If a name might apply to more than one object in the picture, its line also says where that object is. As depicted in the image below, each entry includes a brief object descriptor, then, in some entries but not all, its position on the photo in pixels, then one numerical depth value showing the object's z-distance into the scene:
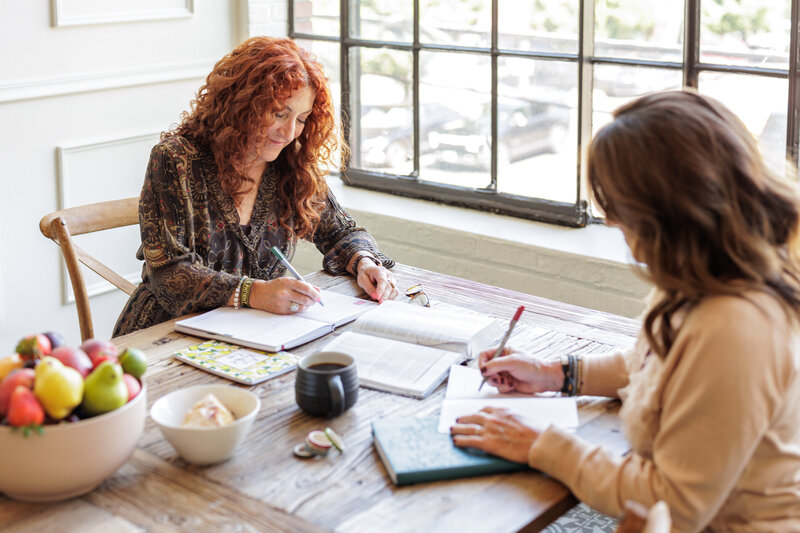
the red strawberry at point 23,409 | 1.14
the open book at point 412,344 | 1.62
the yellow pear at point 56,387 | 1.15
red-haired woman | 1.97
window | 2.48
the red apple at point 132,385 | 1.26
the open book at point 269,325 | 1.76
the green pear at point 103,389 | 1.19
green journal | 1.29
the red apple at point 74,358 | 1.20
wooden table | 1.19
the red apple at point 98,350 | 1.26
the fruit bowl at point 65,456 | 1.17
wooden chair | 2.22
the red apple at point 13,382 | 1.16
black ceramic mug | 1.45
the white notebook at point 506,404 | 1.46
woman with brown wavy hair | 1.15
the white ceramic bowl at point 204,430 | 1.29
